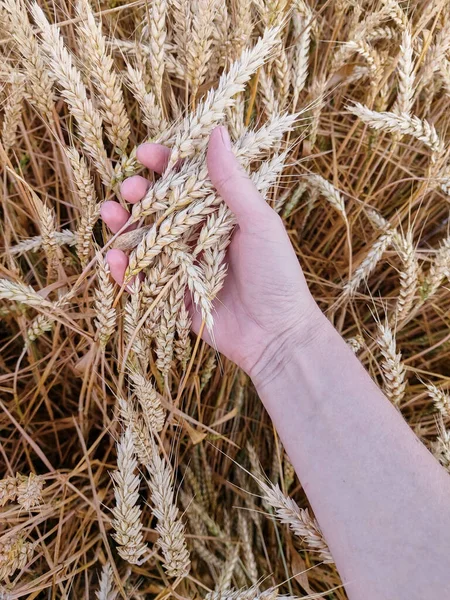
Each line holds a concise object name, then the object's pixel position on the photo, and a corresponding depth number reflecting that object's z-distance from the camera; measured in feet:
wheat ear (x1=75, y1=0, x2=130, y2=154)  0.90
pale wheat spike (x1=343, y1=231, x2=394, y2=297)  1.30
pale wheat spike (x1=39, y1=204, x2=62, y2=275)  1.06
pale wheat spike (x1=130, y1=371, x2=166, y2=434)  1.06
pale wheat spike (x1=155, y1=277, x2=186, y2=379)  1.03
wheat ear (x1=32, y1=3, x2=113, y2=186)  0.90
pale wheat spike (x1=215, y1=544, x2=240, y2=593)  1.09
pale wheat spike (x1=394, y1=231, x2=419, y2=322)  1.23
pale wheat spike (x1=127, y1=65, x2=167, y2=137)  1.01
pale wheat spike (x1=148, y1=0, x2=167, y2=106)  0.95
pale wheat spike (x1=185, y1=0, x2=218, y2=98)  0.94
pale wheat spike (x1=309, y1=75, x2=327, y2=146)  1.28
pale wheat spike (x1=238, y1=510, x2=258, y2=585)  1.25
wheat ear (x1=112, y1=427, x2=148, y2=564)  0.99
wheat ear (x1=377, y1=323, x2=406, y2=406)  1.16
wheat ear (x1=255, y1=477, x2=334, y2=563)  1.08
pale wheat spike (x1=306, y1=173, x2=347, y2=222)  1.28
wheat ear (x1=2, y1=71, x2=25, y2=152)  1.08
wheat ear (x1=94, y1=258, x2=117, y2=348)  0.99
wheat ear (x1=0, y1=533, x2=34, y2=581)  0.98
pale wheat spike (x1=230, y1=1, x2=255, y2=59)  1.02
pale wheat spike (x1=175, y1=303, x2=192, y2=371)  1.06
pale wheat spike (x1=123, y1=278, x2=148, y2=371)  1.01
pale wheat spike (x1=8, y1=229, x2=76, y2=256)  1.16
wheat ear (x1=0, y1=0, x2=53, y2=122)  0.94
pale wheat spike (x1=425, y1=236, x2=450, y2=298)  1.24
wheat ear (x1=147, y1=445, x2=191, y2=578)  1.02
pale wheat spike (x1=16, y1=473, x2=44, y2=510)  1.03
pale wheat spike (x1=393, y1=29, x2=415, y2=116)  1.14
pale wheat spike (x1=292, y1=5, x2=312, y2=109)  1.20
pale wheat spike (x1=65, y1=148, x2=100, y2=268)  0.99
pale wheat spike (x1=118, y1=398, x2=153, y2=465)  1.09
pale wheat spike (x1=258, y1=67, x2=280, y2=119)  1.16
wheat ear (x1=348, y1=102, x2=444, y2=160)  1.16
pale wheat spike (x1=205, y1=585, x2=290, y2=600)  0.95
